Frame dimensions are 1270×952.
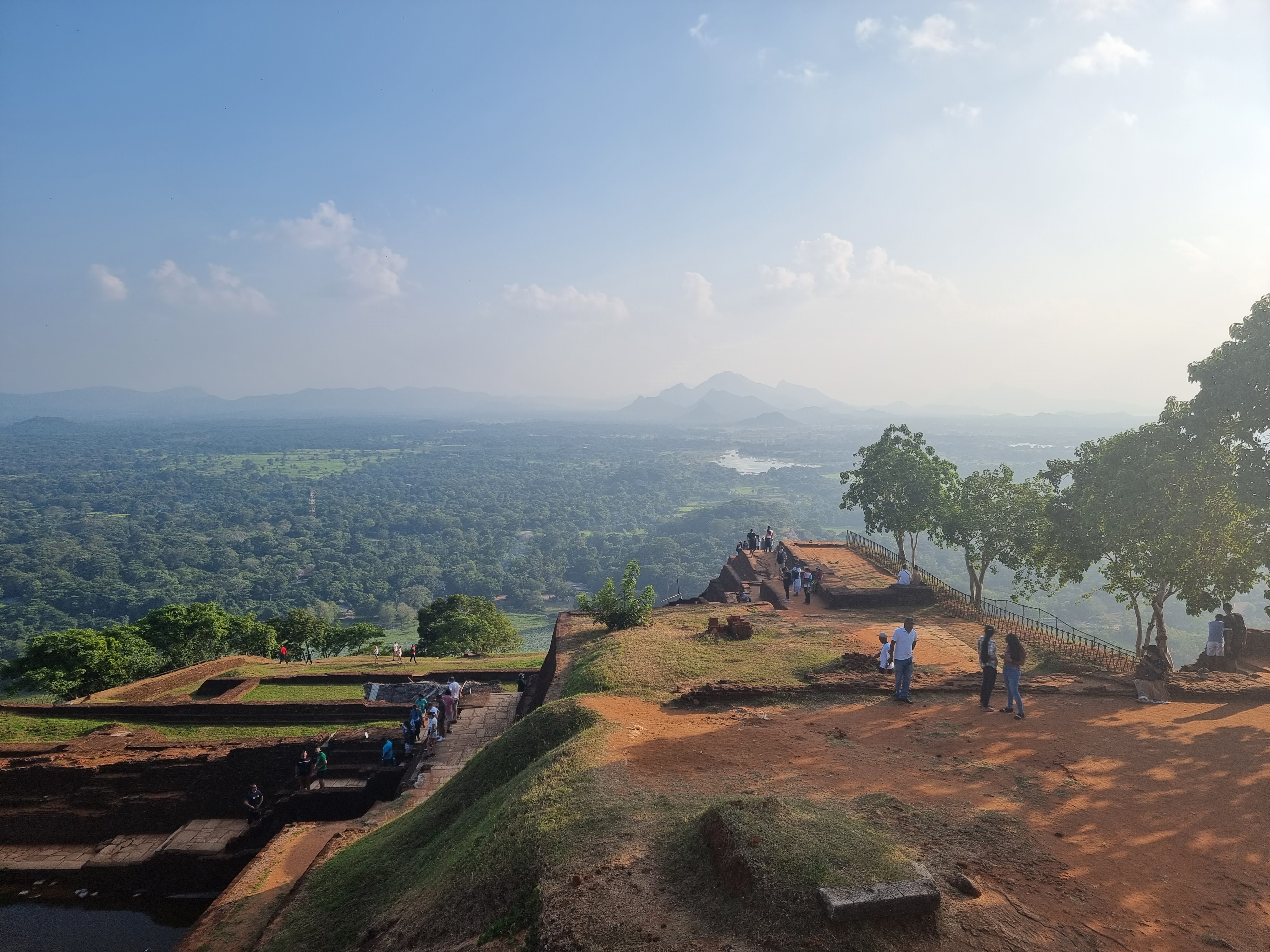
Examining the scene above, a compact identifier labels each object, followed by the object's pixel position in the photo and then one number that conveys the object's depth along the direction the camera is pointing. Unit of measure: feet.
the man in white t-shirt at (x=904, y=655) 38.32
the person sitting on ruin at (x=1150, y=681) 38.01
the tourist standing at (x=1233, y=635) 45.80
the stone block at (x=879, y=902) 17.84
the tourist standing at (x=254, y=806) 51.11
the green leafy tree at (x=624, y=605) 61.52
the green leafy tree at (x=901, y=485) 80.69
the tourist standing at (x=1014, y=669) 35.81
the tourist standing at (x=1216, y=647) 45.14
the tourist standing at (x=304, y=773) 51.60
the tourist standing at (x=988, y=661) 36.42
